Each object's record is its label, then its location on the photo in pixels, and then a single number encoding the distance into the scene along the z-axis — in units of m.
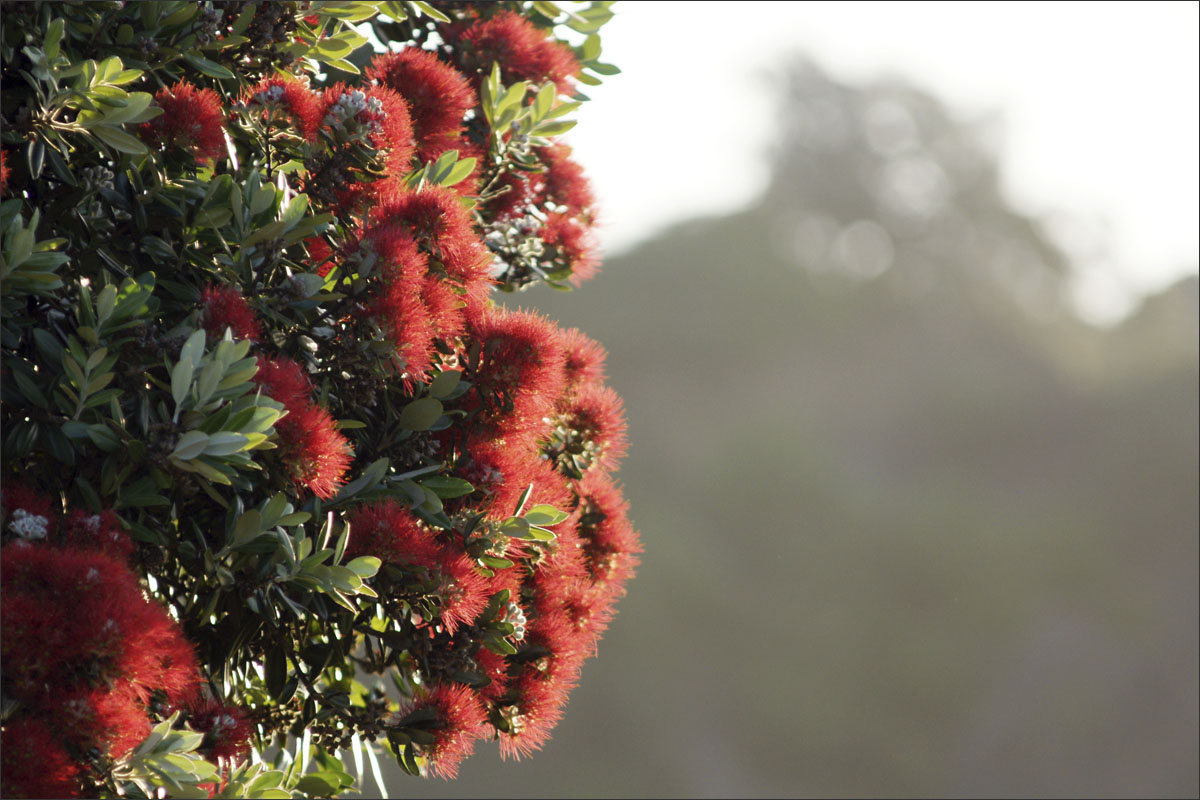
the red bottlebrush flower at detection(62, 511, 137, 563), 3.22
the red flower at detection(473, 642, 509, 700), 3.43
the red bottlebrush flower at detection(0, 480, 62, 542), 3.20
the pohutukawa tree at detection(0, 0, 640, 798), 3.20
